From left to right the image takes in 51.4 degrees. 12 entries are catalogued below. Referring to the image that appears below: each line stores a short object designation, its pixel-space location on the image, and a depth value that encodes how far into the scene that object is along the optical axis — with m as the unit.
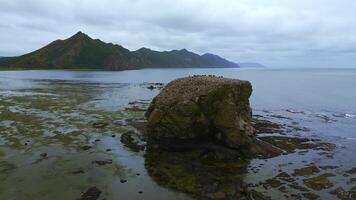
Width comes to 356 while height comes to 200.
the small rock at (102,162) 21.16
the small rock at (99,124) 31.53
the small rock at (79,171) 19.53
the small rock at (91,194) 16.28
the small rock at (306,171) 20.67
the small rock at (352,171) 21.19
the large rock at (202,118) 24.17
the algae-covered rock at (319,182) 18.59
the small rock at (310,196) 17.09
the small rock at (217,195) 16.62
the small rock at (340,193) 17.43
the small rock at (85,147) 24.08
